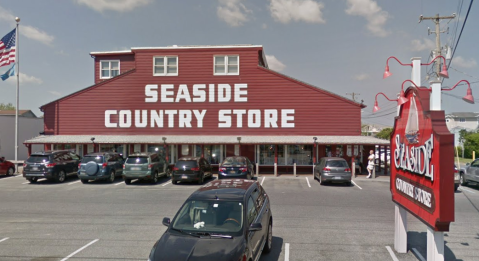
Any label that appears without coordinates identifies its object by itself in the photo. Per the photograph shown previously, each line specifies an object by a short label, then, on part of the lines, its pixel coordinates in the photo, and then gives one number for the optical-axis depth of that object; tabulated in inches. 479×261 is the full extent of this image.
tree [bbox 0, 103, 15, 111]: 3673.7
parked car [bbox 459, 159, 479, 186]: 721.6
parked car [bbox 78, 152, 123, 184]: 727.1
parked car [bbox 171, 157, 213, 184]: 722.8
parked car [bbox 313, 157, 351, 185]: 719.1
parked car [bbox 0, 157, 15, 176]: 870.4
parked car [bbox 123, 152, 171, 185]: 727.1
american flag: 914.1
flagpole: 922.1
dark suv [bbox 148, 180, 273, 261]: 203.9
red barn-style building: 976.9
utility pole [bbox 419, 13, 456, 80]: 1154.3
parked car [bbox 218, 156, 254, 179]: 706.8
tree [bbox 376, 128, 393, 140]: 2459.2
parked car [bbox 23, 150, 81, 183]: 733.9
